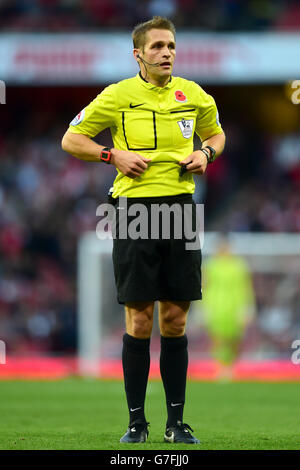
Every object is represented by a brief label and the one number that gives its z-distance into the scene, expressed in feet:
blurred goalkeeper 83.61
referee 31.81
